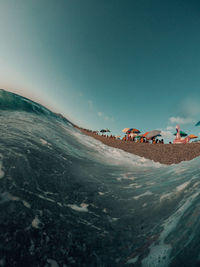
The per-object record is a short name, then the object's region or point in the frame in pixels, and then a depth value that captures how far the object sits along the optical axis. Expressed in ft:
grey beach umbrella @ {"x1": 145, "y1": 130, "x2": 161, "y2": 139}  53.32
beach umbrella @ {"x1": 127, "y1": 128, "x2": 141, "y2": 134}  67.05
